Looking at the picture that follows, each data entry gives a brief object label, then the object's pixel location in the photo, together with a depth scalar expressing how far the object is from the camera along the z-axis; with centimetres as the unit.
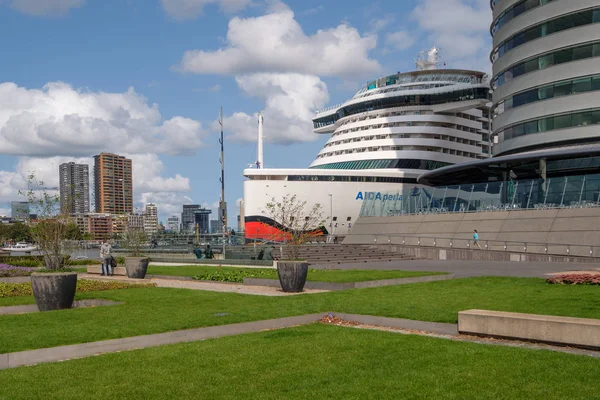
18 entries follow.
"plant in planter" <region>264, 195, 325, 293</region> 1862
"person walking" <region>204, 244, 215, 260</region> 4062
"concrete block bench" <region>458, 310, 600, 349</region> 920
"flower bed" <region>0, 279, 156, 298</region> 1910
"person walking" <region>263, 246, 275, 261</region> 3484
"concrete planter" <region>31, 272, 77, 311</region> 1480
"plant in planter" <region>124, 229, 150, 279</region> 2549
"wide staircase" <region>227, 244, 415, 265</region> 3744
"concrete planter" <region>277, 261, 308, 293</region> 1862
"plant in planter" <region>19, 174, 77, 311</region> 1484
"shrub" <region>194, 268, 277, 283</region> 2357
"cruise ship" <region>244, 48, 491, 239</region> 6166
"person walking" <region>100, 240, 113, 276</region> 2825
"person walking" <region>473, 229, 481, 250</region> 3738
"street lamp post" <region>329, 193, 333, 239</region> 6222
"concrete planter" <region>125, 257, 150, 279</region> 2548
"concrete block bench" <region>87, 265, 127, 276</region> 2910
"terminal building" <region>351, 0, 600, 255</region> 3584
